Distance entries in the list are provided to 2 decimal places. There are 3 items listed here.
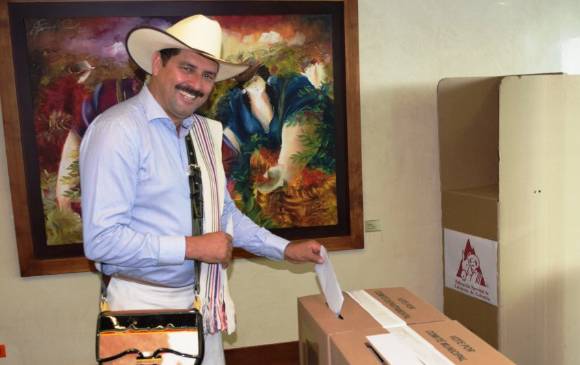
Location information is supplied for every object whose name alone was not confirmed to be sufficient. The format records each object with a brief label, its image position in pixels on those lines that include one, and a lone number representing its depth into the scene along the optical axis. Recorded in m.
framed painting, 2.38
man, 1.38
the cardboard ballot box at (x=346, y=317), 1.44
